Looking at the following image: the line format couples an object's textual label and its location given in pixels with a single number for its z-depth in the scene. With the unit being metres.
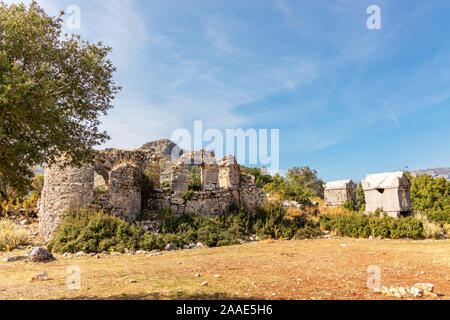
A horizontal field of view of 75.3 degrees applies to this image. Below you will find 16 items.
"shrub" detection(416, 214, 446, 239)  12.87
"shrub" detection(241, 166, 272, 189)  23.52
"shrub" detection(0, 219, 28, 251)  11.06
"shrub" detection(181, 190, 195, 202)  14.80
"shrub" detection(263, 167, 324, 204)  18.65
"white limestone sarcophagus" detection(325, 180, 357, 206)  18.62
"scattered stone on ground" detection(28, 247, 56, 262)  8.59
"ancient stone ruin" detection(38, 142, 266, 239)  12.23
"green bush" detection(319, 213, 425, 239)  13.10
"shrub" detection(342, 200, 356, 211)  17.55
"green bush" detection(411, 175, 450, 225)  16.91
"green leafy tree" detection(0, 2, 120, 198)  5.02
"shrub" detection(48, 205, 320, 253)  10.60
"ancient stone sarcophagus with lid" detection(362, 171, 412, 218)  15.00
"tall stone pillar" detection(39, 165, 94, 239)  12.05
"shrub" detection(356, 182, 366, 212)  24.50
